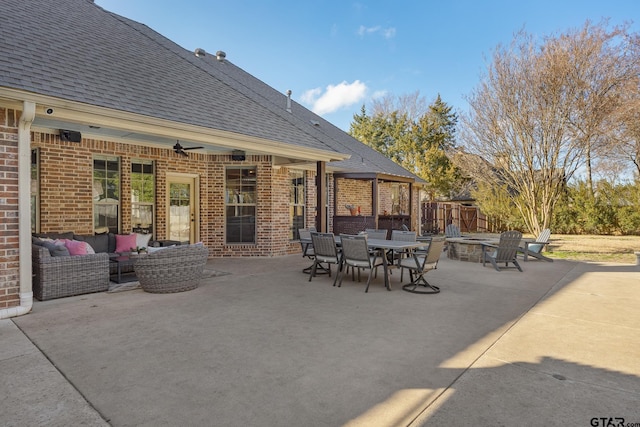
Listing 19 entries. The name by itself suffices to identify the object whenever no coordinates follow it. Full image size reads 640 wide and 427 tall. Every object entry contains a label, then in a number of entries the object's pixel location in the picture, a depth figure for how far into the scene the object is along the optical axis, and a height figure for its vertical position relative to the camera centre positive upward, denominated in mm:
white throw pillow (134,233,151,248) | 8094 -568
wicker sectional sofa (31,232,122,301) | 5477 -932
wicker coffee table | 6844 -993
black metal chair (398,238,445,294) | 6379 -969
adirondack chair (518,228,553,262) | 10086 -973
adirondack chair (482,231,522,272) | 8719 -880
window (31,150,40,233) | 7293 +501
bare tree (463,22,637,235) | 11555 +3617
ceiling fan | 8453 +1630
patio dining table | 6566 -603
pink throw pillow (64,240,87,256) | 6066 -546
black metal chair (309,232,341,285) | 6957 -704
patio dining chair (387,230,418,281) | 7891 -520
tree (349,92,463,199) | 26641 +6728
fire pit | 10363 -1055
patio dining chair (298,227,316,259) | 8289 -644
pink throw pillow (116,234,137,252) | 7809 -611
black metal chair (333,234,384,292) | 6438 -718
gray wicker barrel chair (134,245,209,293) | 5984 -918
